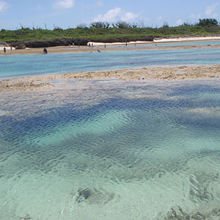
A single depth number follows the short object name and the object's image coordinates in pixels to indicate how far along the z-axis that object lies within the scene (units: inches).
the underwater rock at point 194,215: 220.8
